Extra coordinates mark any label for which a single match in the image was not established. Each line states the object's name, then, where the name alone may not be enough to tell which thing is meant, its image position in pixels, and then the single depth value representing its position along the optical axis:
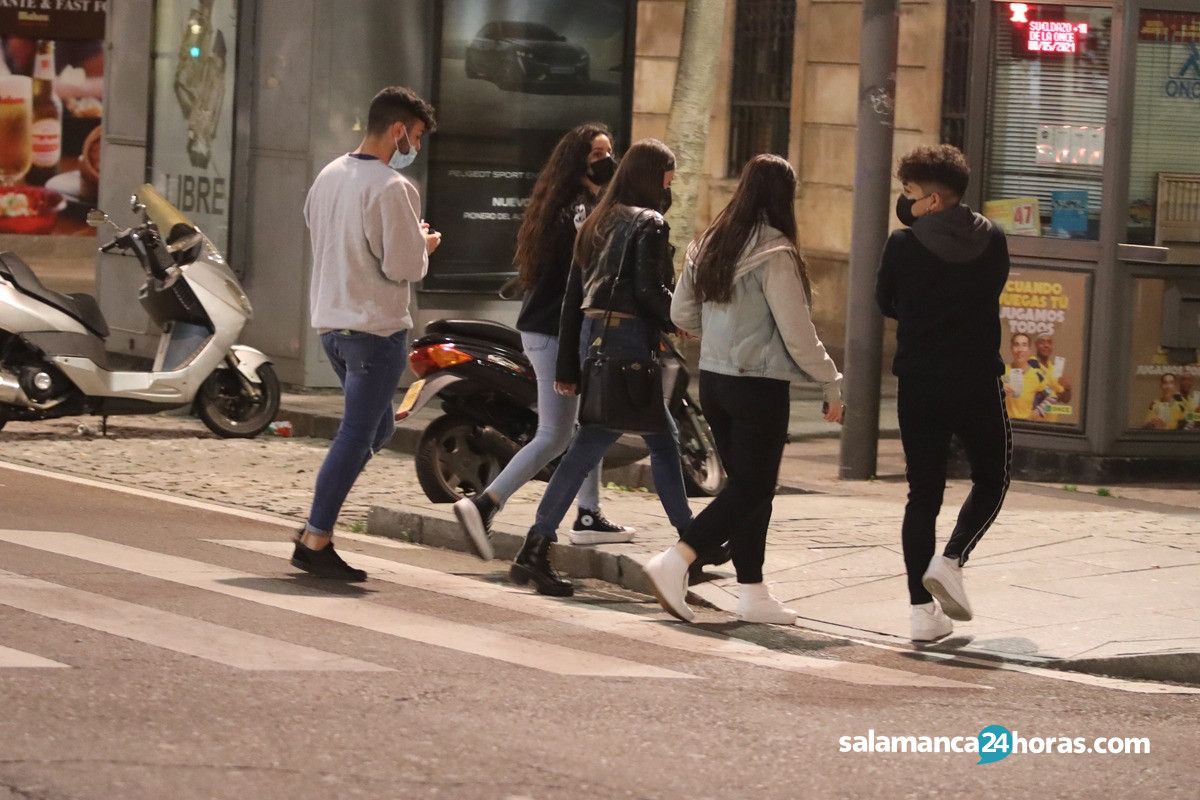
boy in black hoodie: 15.22
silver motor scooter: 24.37
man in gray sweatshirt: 16.23
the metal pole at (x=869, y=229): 23.78
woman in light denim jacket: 15.45
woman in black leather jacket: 16.28
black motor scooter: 20.44
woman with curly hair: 17.42
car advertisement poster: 30.00
